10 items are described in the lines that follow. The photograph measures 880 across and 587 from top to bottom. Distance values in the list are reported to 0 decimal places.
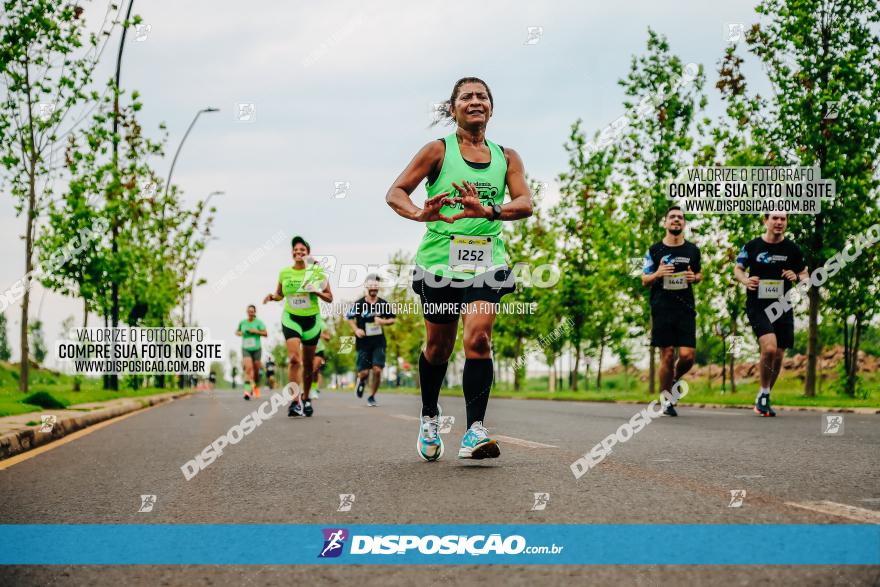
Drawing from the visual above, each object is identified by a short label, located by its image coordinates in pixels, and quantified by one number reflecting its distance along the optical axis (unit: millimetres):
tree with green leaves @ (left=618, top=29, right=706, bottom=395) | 21891
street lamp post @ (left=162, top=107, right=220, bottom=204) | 31922
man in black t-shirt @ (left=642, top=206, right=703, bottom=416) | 11398
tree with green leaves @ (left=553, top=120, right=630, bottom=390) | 26297
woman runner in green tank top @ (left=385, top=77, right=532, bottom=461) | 5570
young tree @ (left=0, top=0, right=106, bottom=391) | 16266
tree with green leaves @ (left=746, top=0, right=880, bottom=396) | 15953
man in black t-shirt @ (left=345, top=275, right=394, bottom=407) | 17172
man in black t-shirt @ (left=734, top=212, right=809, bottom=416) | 10922
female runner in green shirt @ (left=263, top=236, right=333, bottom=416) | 12281
